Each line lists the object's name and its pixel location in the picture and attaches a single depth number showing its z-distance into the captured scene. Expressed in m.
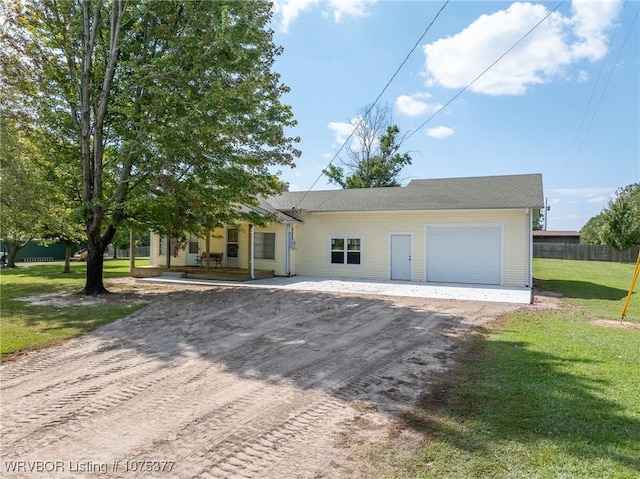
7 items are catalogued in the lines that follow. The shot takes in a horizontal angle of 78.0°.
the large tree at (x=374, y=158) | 32.25
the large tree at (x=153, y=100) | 9.89
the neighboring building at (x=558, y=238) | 51.01
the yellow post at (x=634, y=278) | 7.70
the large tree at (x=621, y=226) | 30.19
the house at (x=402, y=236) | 14.27
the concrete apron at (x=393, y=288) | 11.66
